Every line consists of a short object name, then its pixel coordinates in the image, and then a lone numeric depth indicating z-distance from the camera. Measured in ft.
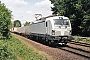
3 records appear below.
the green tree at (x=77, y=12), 53.92
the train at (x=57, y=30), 32.50
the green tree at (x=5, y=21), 42.18
